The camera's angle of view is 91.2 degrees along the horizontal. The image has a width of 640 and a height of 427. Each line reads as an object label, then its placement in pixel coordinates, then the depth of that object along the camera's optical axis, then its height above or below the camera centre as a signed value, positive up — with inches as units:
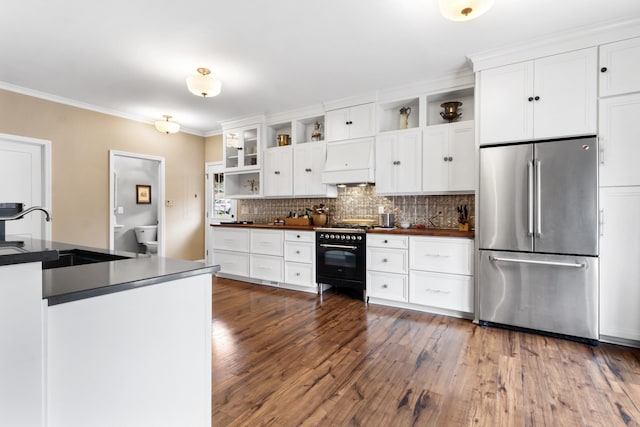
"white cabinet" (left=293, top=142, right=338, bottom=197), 179.6 +24.2
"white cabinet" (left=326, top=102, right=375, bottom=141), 162.6 +48.1
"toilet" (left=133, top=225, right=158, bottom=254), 244.8 -18.6
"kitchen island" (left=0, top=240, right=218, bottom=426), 33.3 -16.9
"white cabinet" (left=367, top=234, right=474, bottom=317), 128.3 -26.8
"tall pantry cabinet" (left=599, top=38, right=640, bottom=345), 100.1 +6.5
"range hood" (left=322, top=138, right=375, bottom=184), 160.7 +26.1
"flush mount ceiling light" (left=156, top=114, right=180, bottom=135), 183.6 +50.8
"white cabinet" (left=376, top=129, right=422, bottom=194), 148.9 +24.1
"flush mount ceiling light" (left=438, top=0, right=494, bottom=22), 78.0 +51.7
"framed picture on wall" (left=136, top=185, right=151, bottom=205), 259.0 +15.2
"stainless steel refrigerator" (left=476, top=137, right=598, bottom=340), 105.1 -9.0
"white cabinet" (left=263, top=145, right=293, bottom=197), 192.2 +25.1
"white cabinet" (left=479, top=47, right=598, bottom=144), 106.1 +40.7
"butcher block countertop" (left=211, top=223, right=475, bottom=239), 128.7 -8.9
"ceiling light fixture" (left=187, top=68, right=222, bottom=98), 125.8 +51.8
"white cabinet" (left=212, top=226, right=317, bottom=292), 168.7 -25.5
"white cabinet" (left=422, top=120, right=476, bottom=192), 136.0 +24.1
